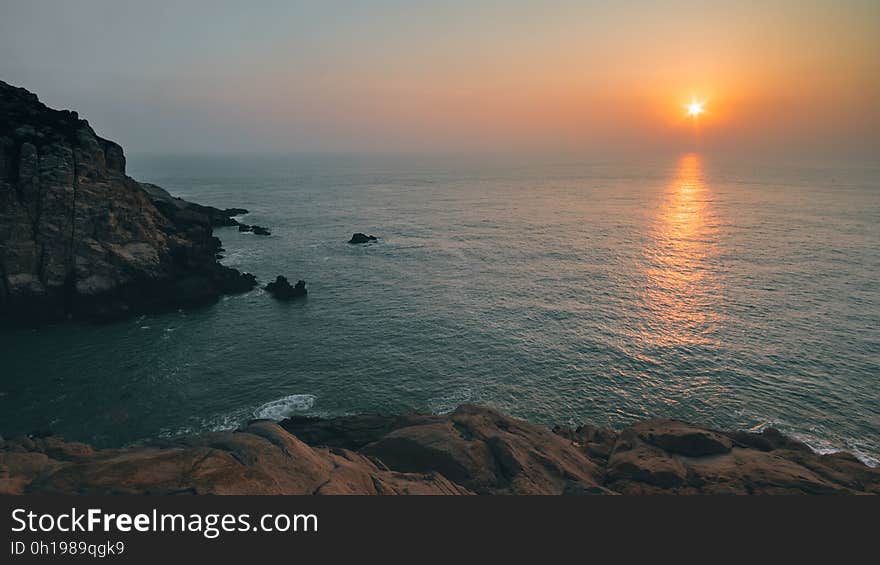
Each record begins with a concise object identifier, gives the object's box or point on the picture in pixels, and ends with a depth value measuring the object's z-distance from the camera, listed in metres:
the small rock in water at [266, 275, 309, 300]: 74.50
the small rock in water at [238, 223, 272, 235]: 122.87
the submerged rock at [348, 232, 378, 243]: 110.88
